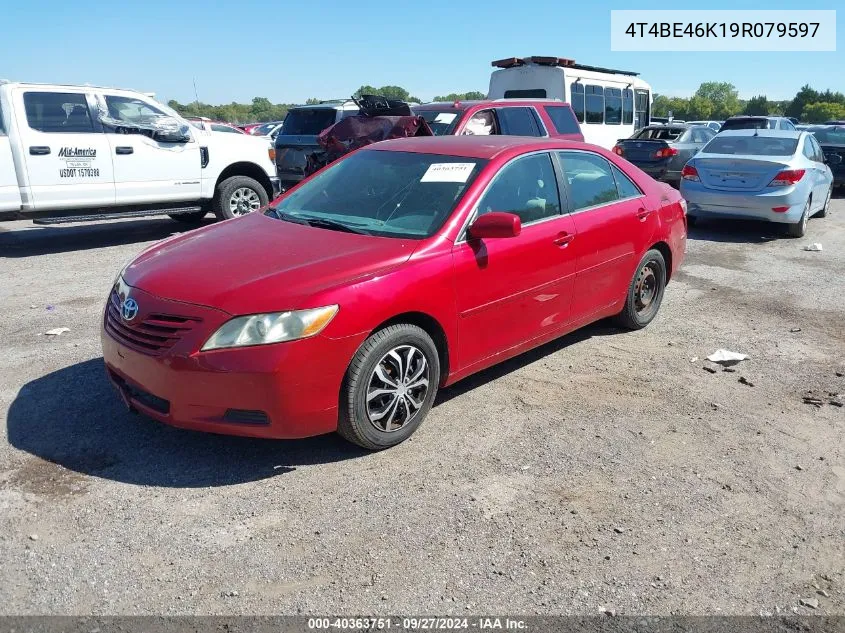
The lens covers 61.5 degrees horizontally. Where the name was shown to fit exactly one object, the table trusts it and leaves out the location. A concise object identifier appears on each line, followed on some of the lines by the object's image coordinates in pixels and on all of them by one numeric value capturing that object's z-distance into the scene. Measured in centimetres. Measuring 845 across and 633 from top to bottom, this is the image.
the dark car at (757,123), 1908
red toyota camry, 338
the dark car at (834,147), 1585
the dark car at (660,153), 1516
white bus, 1617
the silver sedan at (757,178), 995
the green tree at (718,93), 15775
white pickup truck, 849
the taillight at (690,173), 1061
